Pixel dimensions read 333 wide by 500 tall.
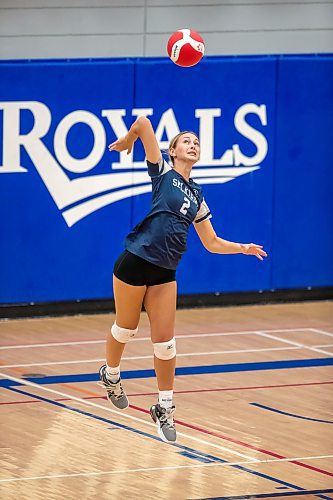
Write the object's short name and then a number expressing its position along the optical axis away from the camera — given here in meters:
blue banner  17.02
